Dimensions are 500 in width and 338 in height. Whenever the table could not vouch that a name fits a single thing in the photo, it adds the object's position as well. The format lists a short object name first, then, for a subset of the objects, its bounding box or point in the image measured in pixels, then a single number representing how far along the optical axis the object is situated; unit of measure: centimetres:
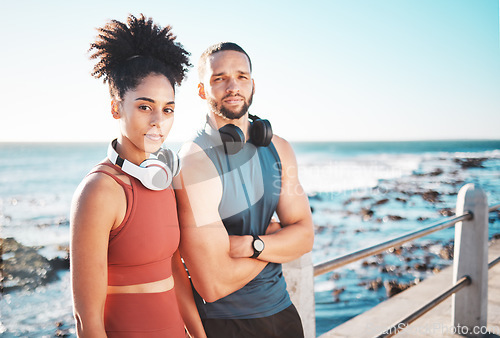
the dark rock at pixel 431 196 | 2248
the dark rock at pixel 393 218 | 1756
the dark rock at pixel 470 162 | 4216
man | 166
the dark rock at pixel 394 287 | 783
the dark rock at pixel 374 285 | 849
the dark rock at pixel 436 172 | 3687
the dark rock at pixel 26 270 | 1204
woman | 119
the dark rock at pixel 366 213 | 1866
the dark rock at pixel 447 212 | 1856
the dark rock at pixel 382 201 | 2290
